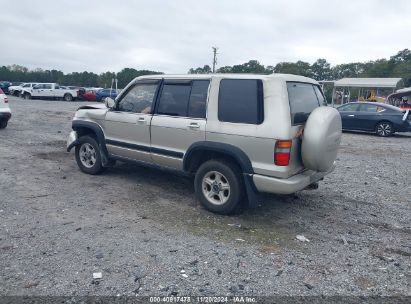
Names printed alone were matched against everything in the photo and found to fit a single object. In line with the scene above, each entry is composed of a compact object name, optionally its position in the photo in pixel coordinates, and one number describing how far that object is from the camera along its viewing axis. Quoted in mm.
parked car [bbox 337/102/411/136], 14266
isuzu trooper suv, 4230
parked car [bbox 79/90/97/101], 34438
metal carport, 31125
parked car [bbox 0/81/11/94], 38425
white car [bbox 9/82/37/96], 33094
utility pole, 54688
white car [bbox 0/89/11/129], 11031
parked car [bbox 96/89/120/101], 33228
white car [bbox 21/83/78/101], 32594
